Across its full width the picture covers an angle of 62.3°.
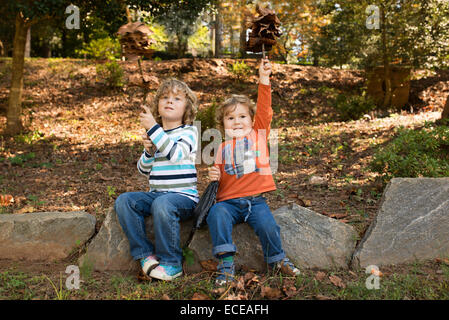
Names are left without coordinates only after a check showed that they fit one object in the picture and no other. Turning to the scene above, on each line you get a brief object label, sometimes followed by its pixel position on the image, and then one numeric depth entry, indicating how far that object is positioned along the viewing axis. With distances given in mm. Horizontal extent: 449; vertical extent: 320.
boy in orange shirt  2743
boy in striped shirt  2768
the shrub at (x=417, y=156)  4053
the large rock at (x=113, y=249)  3113
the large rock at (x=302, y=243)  2990
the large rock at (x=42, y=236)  3299
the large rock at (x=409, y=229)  2928
